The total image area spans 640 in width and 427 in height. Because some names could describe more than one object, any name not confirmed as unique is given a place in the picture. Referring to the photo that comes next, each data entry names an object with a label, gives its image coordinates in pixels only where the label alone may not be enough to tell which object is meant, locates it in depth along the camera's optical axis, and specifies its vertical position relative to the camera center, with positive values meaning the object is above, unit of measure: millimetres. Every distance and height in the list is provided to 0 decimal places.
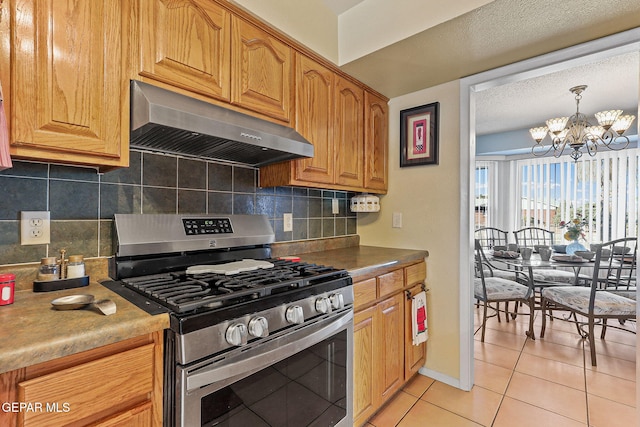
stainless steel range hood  1078 +319
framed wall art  2189 +571
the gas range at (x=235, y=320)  875 -365
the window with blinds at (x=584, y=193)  4086 +291
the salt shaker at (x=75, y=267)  1133 -208
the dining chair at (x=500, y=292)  2838 -745
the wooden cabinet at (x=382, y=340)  1583 -732
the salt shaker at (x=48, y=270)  1081 -211
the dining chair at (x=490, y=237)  4570 -390
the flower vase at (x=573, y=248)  3422 -393
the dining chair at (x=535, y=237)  4349 -363
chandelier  2812 +839
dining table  2801 -474
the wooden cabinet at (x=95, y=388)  661 -423
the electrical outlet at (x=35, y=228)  1098 -62
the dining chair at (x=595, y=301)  2379 -723
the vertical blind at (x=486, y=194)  5027 +307
